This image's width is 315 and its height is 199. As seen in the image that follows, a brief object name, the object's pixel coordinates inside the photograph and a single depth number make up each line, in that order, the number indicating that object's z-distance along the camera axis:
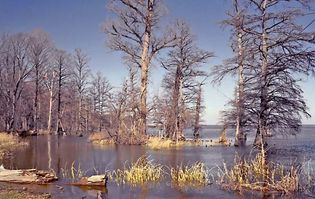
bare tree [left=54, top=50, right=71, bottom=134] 54.66
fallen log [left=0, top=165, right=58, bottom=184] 13.11
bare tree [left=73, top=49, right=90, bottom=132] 58.53
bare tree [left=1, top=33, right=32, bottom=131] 48.38
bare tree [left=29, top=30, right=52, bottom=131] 51.72
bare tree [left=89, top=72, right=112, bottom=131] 65.88
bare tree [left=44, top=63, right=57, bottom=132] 53.89
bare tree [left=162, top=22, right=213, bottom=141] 37.28
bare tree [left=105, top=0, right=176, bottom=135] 29.42
